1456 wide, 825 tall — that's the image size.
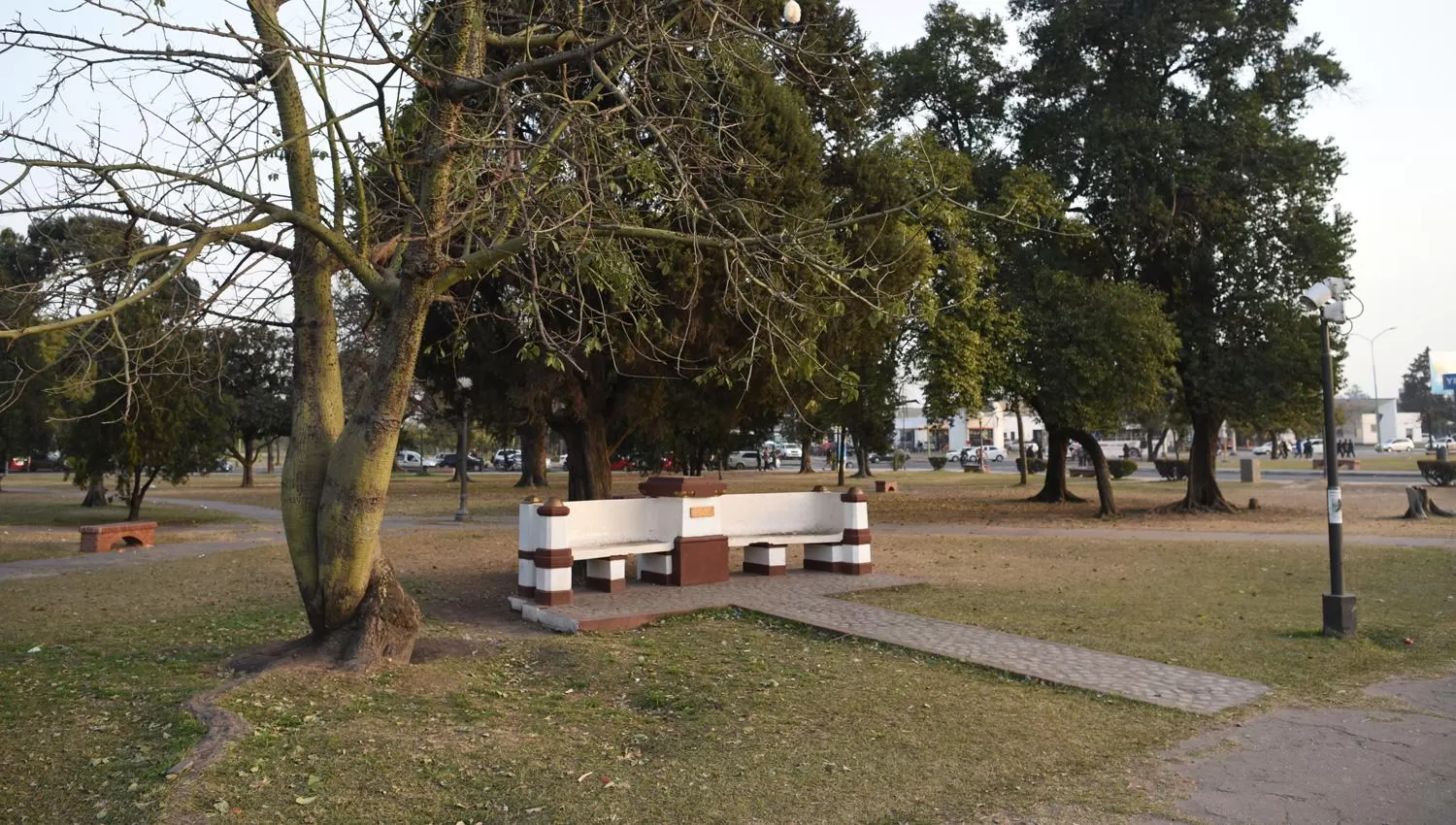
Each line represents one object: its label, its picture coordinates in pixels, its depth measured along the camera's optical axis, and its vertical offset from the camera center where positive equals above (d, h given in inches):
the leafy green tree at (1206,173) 954.1 +250.8
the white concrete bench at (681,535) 410.0 -38.1
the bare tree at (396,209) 264.5 +64.2
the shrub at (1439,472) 1264.8 -32.3
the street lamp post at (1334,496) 363.3 -18.1
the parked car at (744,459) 2797.7 -28.6
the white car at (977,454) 2541.8 -20.2
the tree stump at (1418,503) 870.4 -47.7
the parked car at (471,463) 2859.3 -35.8
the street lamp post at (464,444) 684.4 +6.8
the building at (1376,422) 4138.8 +93.9
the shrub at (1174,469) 1731.1 -37.0
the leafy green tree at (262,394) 1665.8 +95.8
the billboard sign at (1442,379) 2588.6 +169.0
